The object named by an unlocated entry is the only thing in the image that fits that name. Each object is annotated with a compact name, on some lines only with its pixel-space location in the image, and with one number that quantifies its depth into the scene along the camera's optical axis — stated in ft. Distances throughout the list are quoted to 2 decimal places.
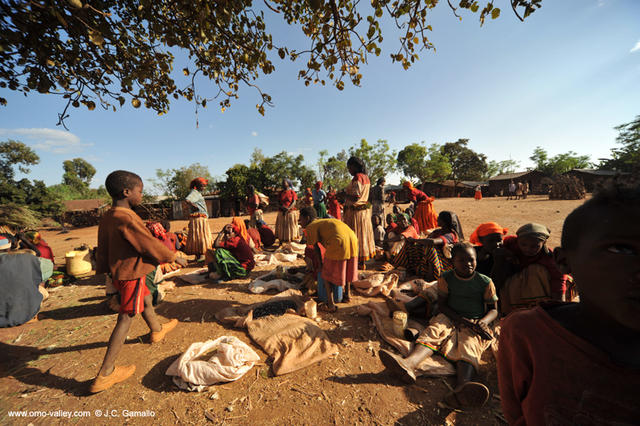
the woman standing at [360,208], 15.93
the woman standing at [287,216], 26.02
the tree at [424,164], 134.51
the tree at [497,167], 160.13
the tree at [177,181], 106.32
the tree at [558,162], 137.18
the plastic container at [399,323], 9.45
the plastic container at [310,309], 11.14
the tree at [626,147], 93.25
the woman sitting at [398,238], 17.36
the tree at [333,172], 129.11
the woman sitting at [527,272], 8.35
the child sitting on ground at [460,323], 7.58
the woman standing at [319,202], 25.21
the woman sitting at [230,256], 16.71
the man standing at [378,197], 26.61
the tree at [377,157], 127.13
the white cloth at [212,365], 7.48
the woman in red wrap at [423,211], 23.40
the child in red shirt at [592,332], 2.36
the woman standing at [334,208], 26.41
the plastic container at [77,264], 17.69
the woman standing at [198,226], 19.81
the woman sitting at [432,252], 13.85
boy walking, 7.57
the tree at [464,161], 142.82
